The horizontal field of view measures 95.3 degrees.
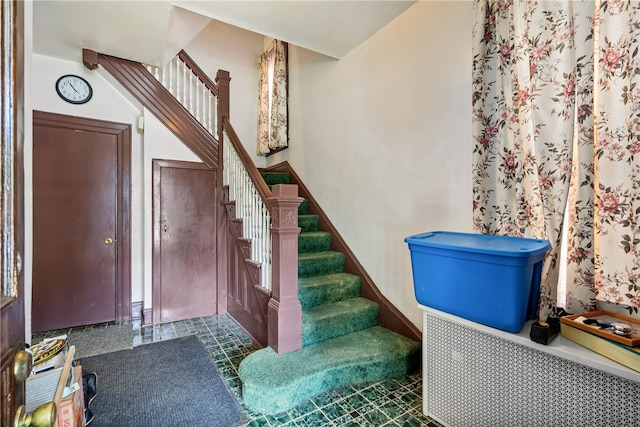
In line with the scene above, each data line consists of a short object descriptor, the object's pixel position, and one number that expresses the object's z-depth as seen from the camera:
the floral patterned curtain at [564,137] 1.21
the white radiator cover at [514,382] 1.10
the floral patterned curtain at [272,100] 3.97
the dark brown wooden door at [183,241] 3.22
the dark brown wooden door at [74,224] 2.87
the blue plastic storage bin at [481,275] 1.29
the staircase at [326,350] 1.83
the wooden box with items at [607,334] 1.05
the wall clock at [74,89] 2.96
